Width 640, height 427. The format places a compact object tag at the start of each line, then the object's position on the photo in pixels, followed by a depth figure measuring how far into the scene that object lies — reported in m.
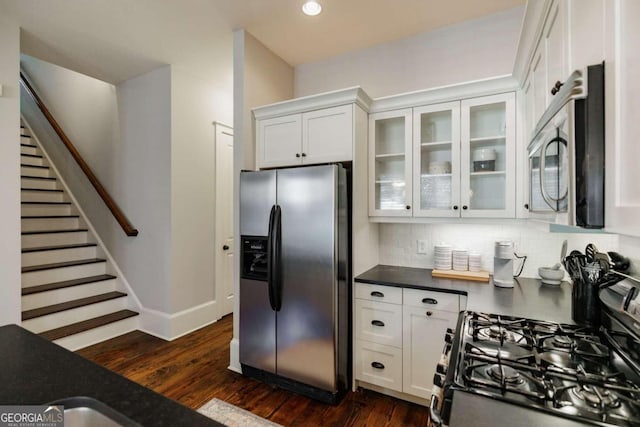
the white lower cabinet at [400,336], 2.04
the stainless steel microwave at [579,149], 0.77
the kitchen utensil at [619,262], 1.26
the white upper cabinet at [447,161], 2.14
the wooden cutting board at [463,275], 2.21
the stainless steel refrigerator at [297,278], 2.14
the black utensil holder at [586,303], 1.31
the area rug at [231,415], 1.98
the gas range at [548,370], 0.80
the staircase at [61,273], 3.05
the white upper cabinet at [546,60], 1.10
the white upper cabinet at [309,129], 2.32
